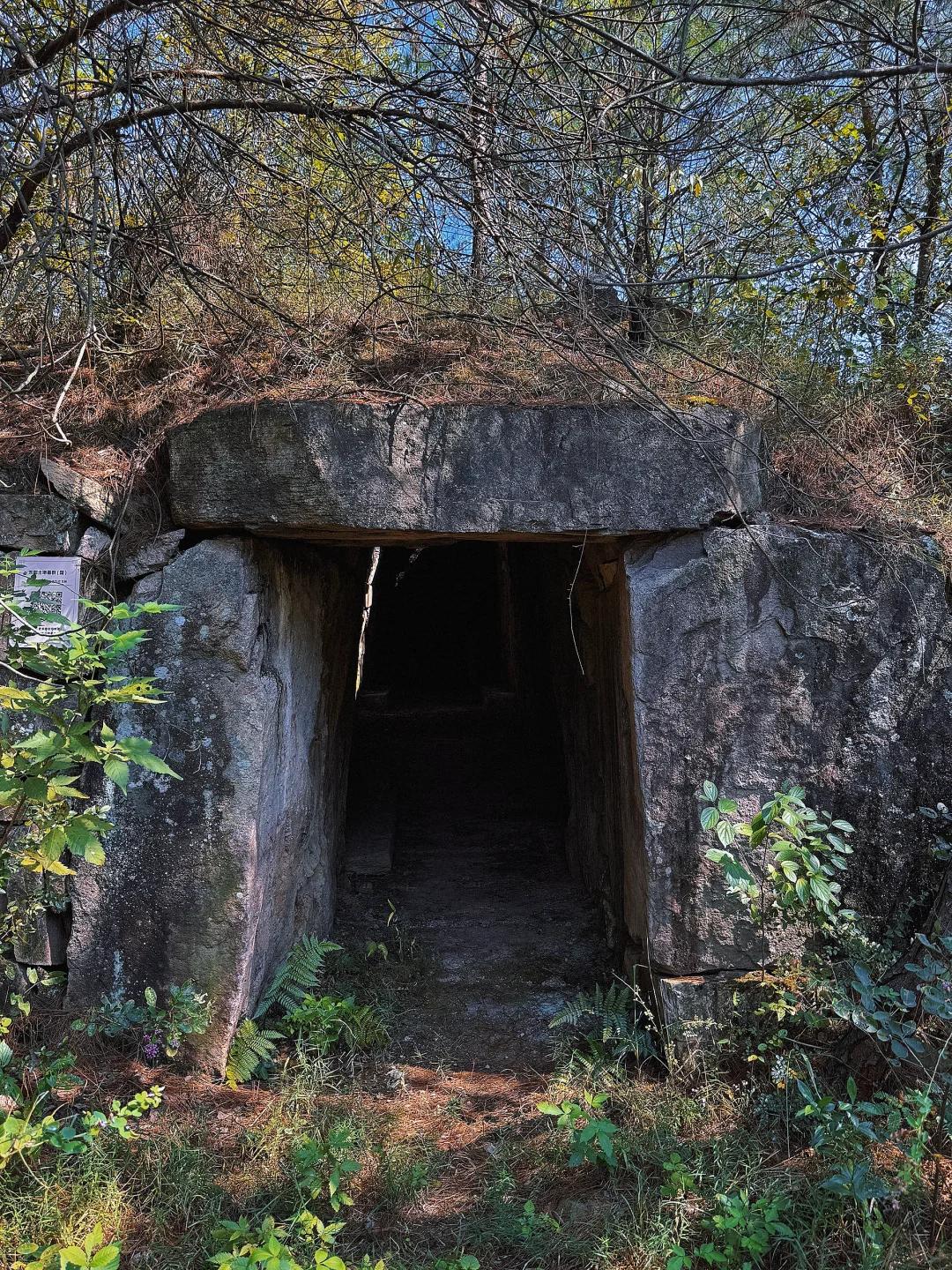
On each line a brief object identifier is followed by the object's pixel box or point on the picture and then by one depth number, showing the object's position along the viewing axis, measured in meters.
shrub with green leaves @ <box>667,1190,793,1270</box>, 2.20
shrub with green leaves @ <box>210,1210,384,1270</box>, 2.00
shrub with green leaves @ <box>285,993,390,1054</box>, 3.25
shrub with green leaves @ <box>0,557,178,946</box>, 1.93
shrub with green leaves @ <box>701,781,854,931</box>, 2.61
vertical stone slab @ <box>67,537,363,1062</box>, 3.08
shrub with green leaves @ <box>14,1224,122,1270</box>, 1.82
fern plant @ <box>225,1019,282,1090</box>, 3.07
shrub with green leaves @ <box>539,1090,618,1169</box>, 2.51
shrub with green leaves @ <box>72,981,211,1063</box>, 2.98
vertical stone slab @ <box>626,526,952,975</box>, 3.21
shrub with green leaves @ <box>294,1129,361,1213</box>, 2.43
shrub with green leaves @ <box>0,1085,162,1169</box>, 2.36
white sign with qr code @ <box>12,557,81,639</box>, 3.04
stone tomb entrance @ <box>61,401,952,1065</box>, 3.08
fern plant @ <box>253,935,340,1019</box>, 3.32
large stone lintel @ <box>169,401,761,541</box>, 3.07
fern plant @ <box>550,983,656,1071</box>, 3.17
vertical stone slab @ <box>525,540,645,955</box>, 3.50
